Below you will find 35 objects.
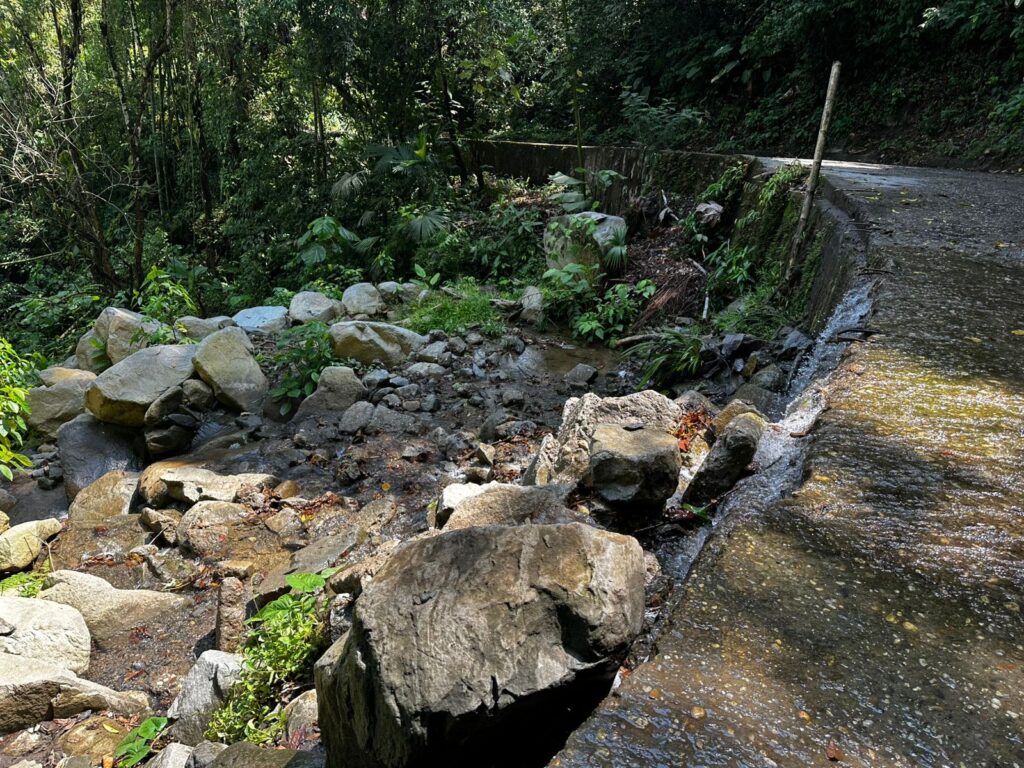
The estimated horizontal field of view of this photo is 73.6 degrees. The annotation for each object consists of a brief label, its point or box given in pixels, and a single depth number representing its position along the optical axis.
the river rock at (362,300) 8.48
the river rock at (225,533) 4.79
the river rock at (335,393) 6.55
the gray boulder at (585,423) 3.52
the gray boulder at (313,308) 8.31
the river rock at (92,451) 6.14
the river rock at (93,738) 3.16
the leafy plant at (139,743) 2.98
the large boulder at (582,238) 8.53
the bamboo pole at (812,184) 5.02
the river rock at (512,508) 2.85
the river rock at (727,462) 2.94
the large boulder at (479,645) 1.57
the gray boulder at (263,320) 8.19
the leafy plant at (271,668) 2.81
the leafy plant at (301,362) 6.68
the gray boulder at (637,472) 2.97
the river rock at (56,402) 6.85
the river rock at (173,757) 2.70
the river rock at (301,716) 2.52
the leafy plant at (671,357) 5.67
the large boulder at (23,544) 4.92
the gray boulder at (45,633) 3.72
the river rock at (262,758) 2.12
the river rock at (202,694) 3.03
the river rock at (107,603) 4.14
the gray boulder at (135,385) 6.25
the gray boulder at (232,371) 6.69
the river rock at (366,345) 7.19
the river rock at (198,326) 7.80
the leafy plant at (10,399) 4.95
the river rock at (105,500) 5.59
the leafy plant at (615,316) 7.58
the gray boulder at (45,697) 3.31
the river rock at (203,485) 5.31
